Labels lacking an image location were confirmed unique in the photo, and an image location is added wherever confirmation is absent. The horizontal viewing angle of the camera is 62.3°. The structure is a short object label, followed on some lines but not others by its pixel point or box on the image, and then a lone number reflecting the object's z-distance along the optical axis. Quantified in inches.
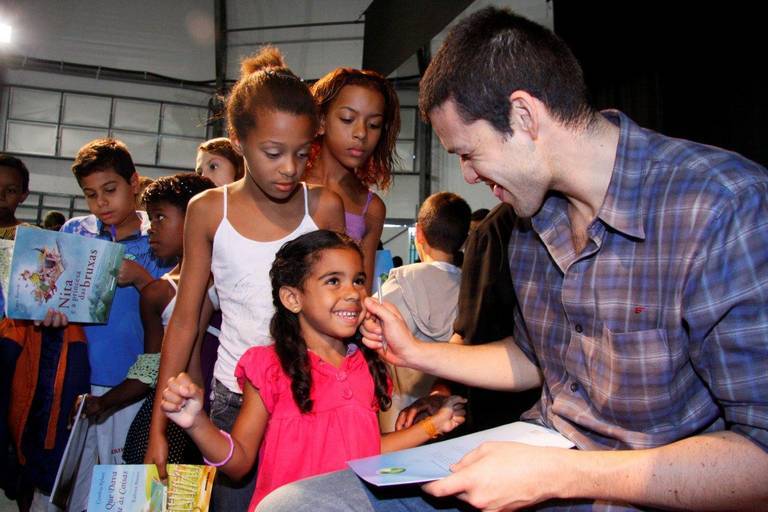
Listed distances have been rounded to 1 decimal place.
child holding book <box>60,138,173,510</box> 98.0
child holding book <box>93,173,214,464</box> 95.7
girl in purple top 91.2
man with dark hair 40.3
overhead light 464.4
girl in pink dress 63.7
